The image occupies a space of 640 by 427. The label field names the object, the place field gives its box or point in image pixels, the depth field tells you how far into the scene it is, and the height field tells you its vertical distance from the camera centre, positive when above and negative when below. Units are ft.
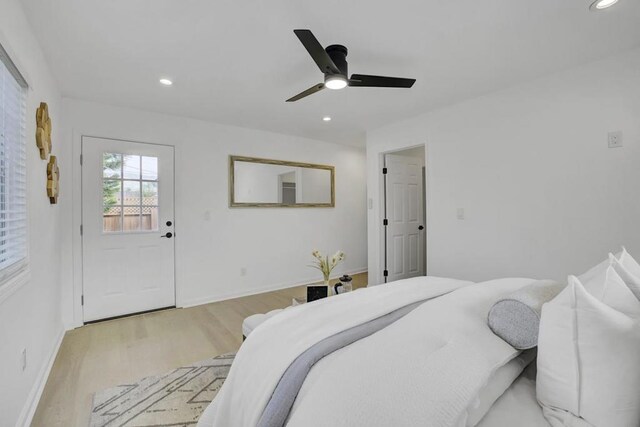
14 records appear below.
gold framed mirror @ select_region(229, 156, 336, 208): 13.05 +1.48
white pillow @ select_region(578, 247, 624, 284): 3.35 -0.77
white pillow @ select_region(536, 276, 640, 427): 2.18 -1.24
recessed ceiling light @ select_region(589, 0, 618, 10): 5.34 +3.92
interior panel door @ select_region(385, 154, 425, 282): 13.70 -0.27
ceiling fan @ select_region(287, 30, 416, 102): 5.60 +3.09
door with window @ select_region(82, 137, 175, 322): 10.00 -0.47
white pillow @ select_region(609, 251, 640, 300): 2.94 -0.69
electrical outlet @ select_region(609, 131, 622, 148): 7.30 +1.83
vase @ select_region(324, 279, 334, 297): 7.68 -2.07
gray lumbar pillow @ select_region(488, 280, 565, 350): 3.01 -1.16
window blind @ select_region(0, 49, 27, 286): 4.75 +0.77
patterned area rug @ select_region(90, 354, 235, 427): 5.34 -3.79
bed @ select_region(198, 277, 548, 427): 2.30 -1.52
